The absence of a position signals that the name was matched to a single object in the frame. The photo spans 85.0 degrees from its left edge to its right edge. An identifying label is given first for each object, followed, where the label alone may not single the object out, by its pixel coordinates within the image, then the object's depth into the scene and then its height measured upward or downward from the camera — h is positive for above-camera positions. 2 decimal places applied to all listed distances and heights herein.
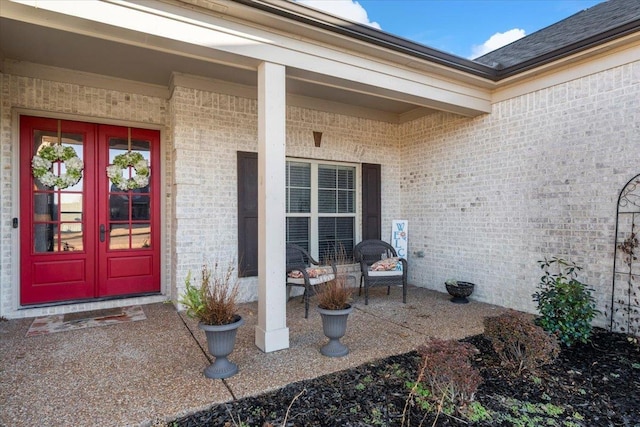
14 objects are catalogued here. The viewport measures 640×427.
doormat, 3.81 -1.36
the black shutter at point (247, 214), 4.97 -0.12
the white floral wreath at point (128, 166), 4.76 +0.47
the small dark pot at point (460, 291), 4.94 -1.19
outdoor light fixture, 5.62 +1.11
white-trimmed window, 5.54 +0.01
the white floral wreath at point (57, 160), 4.30 +0.49
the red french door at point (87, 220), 4.34 -0.21
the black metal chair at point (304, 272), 4.40 -0.88
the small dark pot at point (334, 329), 3.05 -1.09
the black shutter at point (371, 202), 6.08 +0.08
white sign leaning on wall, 6.19 -0.52
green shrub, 3.33 -1.01
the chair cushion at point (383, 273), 4.91 -0.93
